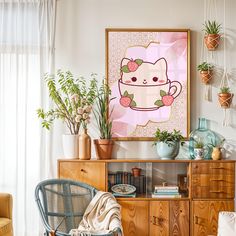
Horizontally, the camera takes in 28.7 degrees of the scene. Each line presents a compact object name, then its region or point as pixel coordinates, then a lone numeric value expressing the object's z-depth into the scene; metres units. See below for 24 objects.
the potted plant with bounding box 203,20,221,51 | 4.25
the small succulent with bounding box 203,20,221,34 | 4.27
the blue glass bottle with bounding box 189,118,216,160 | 4.27
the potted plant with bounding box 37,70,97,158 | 4.12
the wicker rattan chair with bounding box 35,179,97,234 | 3.76
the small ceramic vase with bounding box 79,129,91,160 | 4.09
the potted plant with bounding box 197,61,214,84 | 4.27
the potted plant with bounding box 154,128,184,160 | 4.14
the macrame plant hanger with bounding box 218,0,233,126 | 4.35
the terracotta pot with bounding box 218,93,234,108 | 4.23
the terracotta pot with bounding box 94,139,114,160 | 4.16
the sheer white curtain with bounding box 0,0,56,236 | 4.31
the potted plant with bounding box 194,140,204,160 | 4.16
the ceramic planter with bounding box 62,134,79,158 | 4.11
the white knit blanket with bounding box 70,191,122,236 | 3.40
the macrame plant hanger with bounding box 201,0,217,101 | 4.35
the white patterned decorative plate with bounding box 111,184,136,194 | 4.14
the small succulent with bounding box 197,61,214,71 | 4.27
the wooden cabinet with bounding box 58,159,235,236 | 4.03
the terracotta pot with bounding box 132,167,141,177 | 4.22
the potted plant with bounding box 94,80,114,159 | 4.17
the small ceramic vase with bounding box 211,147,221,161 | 4.14
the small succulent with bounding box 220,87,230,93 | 4.26
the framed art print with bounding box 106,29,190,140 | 4.32
